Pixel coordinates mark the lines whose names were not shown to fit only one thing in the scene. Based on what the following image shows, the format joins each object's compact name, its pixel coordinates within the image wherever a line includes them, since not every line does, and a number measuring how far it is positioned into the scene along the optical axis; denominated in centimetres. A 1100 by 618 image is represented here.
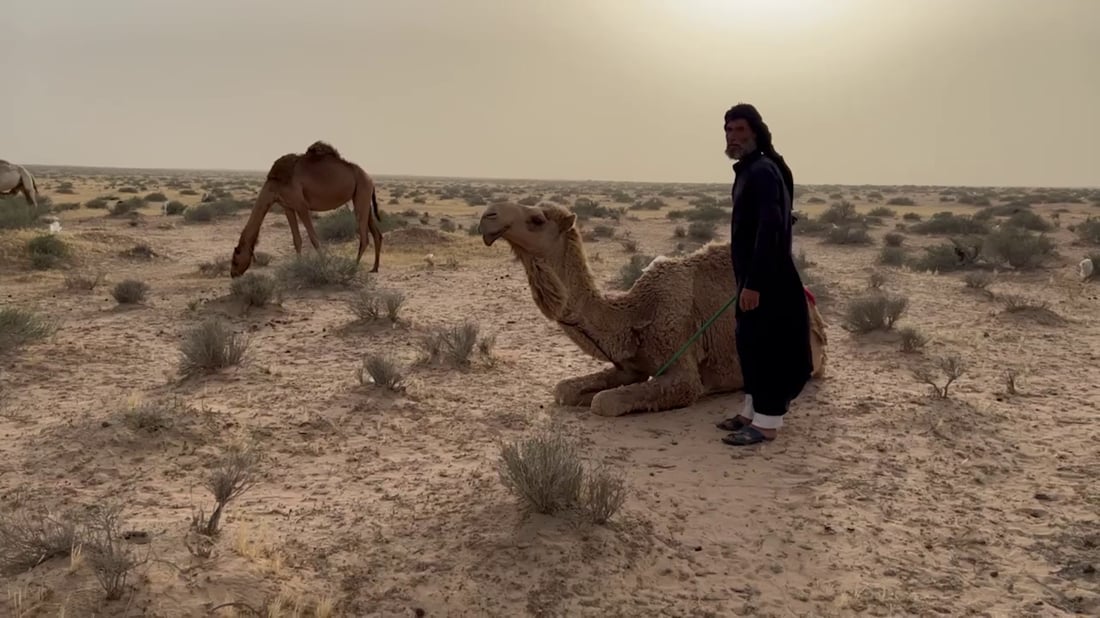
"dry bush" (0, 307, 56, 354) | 732
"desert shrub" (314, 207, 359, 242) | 2125
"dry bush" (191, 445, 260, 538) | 378
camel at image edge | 1862
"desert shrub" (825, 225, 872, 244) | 2230
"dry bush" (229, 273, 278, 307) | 1038
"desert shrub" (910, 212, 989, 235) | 2559
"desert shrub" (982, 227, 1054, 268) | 1598
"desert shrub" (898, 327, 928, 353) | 846
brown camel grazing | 1326
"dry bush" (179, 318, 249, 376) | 707
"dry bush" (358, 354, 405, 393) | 667
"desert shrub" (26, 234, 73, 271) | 1372
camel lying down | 592
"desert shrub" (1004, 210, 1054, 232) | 2541
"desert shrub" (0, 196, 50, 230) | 1794
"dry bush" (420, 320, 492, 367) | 781
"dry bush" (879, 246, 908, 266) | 1735
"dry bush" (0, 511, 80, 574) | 333
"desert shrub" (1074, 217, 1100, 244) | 2133
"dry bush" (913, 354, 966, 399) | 668
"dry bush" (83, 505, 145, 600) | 310
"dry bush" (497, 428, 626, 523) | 405
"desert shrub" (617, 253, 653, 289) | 1328
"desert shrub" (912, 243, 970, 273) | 1611
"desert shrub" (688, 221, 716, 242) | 2381
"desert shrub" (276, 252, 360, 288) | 1202
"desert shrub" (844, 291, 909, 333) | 932
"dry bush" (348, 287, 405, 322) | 964
